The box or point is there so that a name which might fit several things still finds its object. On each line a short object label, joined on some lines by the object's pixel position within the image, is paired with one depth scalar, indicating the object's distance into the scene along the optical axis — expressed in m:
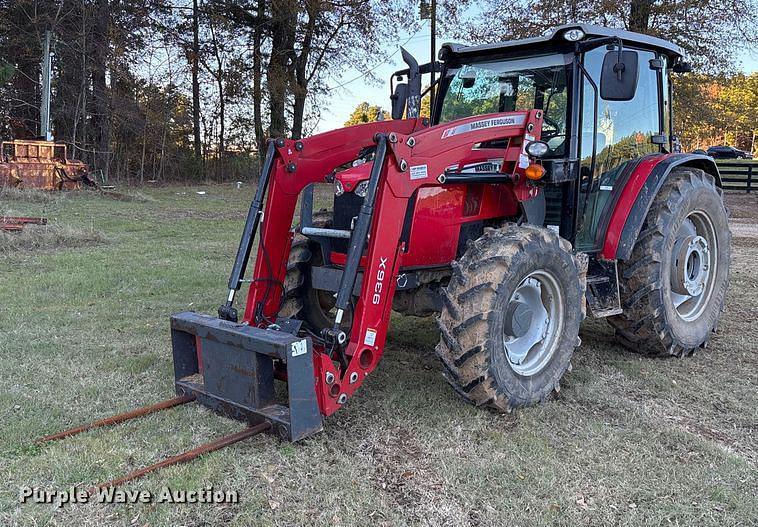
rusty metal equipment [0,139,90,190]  17.28
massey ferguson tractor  3.60
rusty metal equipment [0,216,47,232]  9.75
